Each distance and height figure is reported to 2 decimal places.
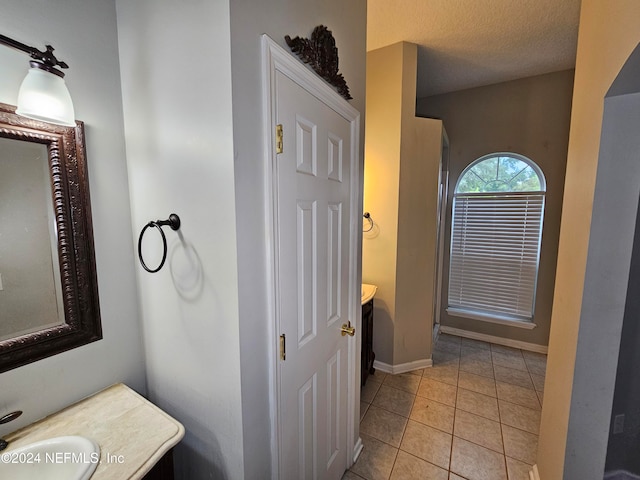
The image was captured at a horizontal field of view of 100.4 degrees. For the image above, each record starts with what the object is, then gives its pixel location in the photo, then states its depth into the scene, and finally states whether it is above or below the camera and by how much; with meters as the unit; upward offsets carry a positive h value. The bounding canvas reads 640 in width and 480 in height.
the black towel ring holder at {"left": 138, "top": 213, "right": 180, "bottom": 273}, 0.89 -0.03
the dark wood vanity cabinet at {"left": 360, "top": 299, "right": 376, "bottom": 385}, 2.28 -1.11
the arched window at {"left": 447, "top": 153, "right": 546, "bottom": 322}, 2.96 -0.25
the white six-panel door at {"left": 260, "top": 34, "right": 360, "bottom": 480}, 0.97 -0.27
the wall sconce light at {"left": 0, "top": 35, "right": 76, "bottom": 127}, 0.71 +0.34
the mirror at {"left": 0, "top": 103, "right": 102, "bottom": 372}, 0.82 -0.10
